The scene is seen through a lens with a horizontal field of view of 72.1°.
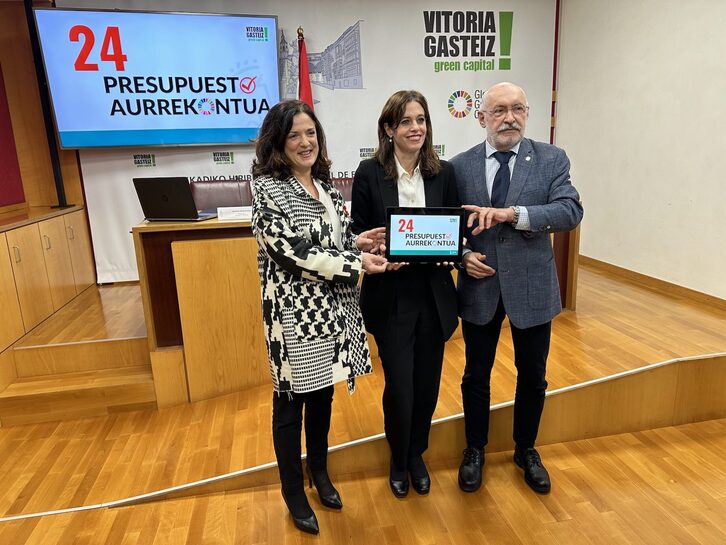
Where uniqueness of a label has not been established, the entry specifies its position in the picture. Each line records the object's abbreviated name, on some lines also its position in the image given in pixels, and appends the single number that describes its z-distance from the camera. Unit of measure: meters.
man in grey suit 1.57
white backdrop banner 4.25
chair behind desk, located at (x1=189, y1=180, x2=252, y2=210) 3.57
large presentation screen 3.78
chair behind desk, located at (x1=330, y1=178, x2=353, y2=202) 3.74
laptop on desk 2.49
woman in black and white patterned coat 1.45
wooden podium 2.49
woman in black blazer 1.56
